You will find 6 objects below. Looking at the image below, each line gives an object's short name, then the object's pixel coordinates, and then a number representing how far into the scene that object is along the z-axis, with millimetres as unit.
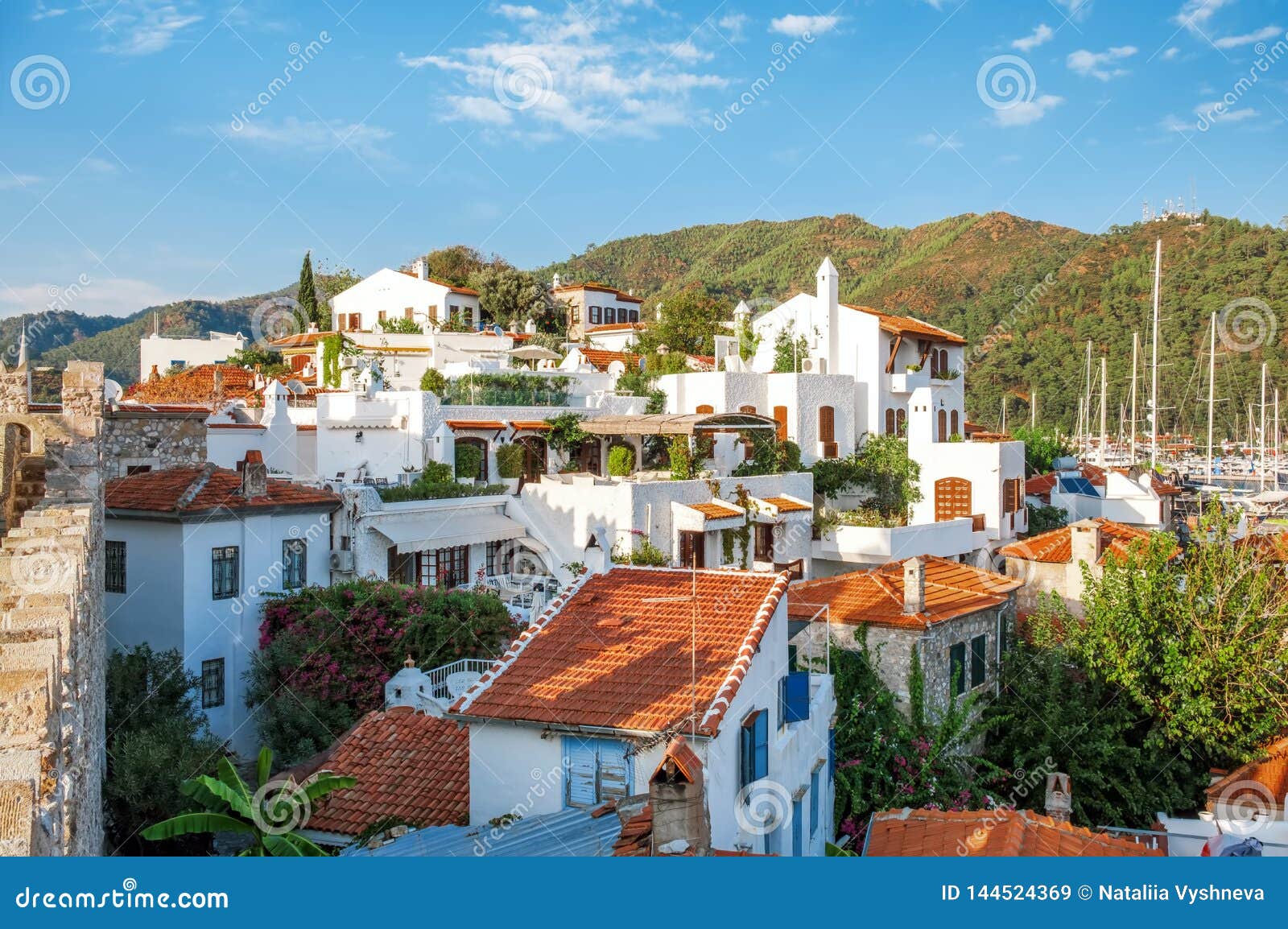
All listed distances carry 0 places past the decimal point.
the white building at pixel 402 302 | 45844
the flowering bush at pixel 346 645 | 16156
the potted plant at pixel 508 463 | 25984
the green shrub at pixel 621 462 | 26500
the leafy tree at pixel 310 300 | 48156
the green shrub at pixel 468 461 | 25312
